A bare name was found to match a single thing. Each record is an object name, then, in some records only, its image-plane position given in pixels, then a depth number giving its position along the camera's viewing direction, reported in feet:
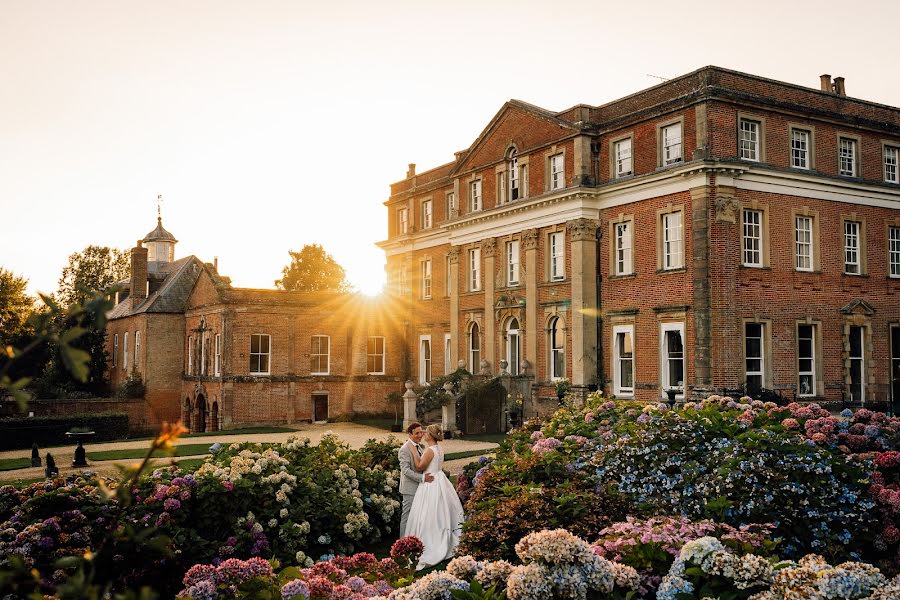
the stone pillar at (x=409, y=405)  94.17
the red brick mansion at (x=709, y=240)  82.28
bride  36.70
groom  38.58
